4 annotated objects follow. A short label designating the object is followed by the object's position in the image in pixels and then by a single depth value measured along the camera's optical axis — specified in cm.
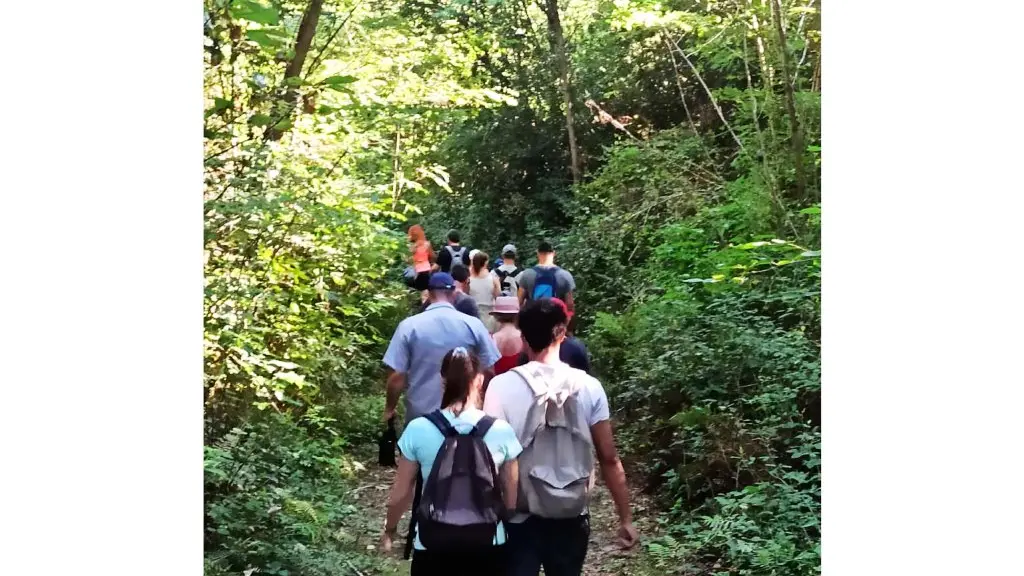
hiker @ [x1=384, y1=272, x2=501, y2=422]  470
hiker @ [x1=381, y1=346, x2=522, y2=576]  334
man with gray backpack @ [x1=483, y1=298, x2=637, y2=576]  352
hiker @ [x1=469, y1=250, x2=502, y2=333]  783
